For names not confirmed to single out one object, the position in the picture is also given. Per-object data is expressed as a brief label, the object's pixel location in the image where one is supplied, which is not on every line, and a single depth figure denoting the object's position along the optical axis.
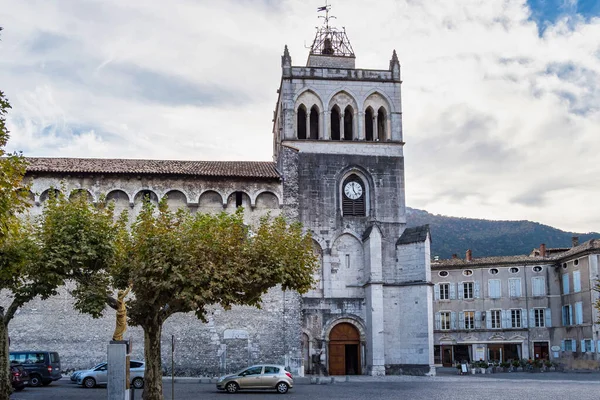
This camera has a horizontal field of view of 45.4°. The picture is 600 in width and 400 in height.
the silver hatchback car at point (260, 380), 31.08
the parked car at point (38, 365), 32.75
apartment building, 59.78
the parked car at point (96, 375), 33.03
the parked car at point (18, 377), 29.58
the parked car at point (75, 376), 33.97
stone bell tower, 42.59
